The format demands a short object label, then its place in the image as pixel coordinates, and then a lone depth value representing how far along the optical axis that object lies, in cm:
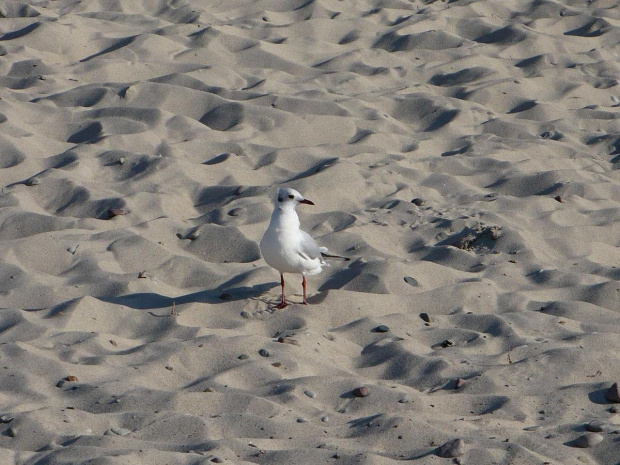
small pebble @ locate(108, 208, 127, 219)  1078
